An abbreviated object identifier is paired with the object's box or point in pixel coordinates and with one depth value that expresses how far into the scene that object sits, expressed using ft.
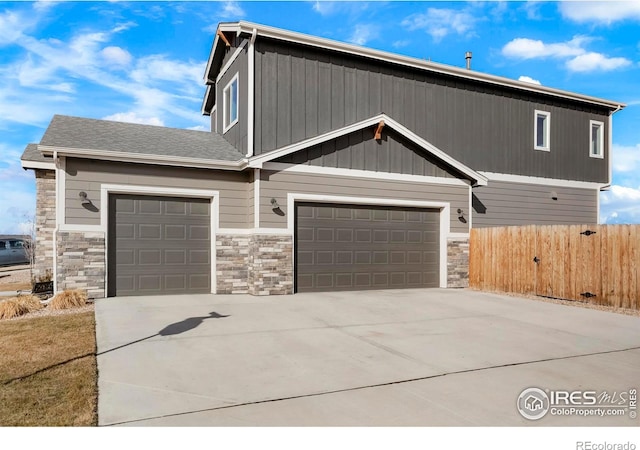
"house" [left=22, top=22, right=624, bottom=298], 34.58
